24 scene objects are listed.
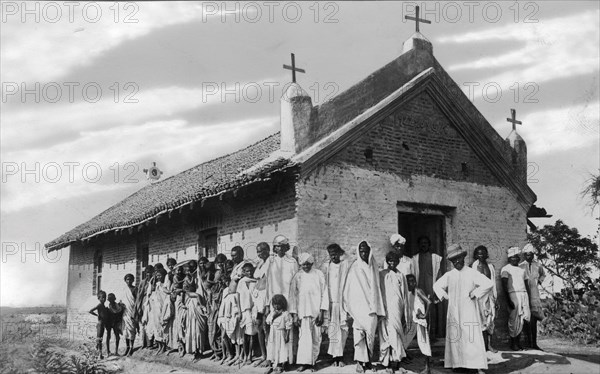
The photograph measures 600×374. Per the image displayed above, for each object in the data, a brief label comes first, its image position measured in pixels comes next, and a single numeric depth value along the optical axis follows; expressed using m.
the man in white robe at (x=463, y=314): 9.19
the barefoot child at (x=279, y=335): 9.32
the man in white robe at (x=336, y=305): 9.31
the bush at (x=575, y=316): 14.22
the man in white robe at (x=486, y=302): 9.62
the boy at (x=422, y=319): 8.98
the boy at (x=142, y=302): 13.00
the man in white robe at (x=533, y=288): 11.70
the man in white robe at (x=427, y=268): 11.54
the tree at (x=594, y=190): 14.83
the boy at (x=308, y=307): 9.25
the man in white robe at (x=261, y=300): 9.95
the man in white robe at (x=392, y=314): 9.04
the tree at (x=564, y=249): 20.30
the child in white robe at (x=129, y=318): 13.10
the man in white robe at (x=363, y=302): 8.98
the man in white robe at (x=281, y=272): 9.80
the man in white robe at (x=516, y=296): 11.59
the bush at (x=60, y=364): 10.27
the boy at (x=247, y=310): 10.09
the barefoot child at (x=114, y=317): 13.35
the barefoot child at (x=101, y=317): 13.09
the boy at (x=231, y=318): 10.23
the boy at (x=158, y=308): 12.38
